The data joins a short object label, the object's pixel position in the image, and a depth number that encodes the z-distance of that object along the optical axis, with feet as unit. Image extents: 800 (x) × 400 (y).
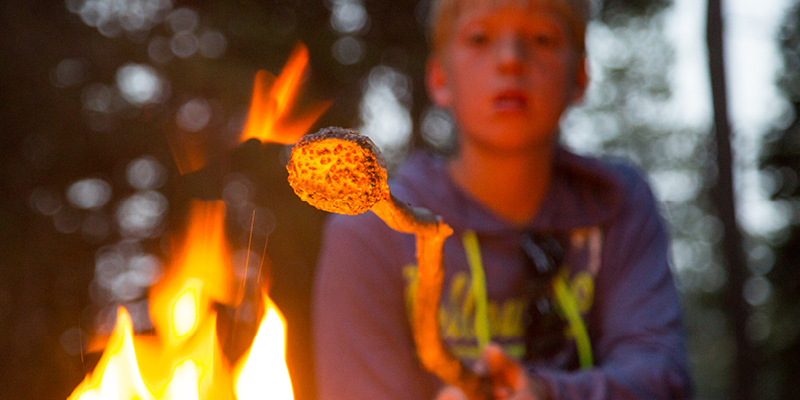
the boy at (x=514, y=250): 6.04
